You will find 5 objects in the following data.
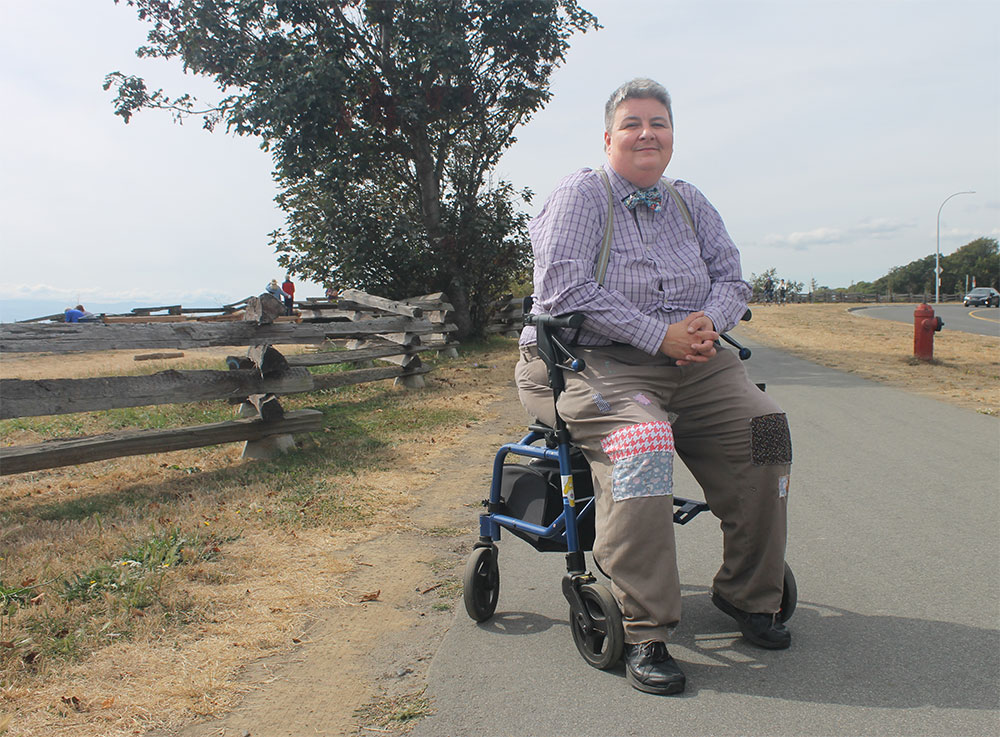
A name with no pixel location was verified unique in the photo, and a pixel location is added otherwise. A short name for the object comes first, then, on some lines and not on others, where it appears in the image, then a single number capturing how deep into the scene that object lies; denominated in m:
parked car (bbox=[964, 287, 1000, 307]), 51.28
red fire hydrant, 13.16
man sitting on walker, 2.70
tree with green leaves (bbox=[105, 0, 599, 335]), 15.08
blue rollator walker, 2.90
